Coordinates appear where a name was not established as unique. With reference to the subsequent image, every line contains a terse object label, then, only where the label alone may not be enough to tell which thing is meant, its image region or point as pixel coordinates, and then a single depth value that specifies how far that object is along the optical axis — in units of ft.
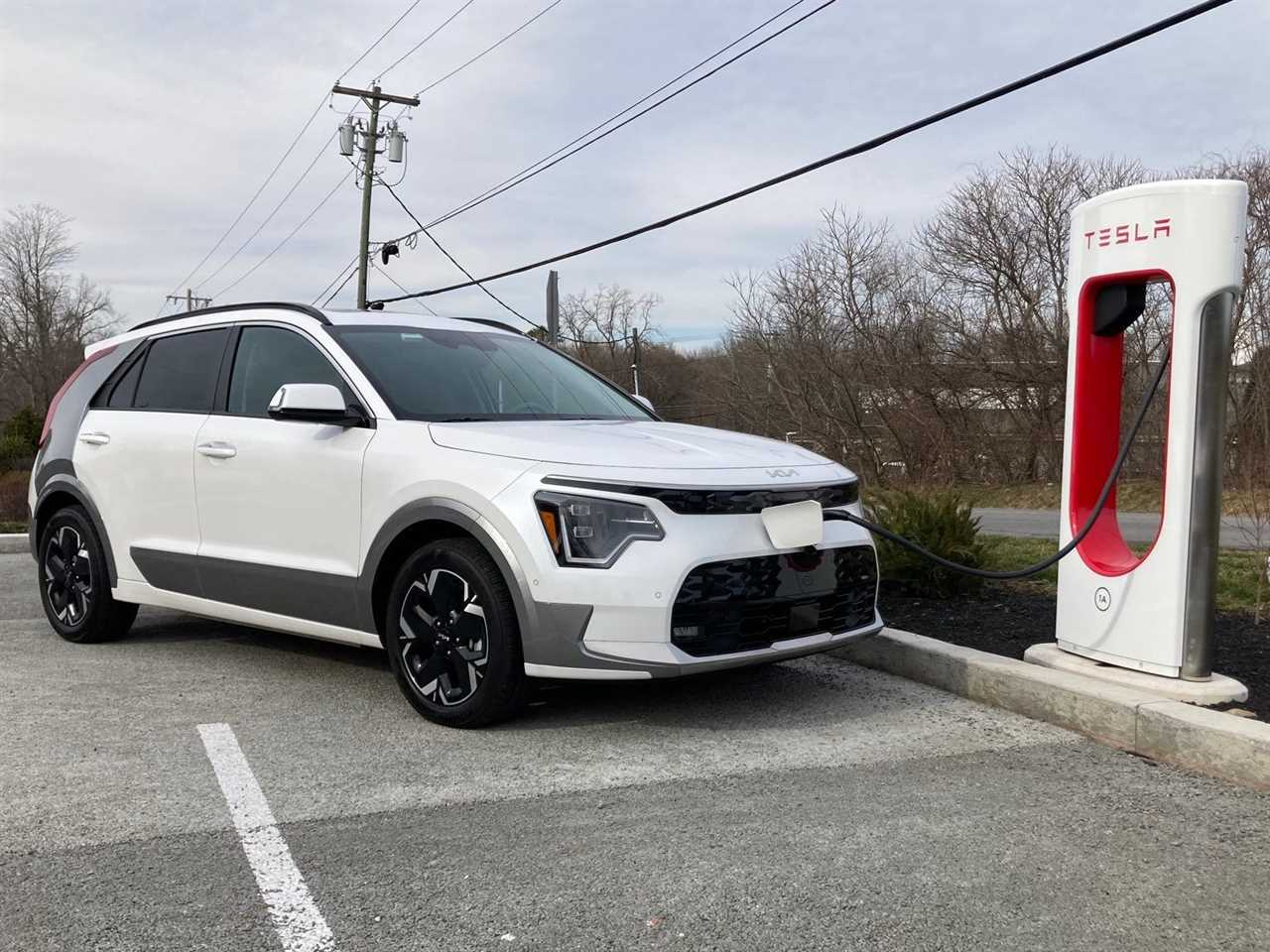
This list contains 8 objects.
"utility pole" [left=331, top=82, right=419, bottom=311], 102.63
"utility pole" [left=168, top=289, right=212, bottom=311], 214.28
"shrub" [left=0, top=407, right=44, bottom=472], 99.96
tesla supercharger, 15.16
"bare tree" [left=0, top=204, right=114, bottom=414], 204.03
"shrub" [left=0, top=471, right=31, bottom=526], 63.21
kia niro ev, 14.07
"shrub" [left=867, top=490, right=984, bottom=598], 23.57
